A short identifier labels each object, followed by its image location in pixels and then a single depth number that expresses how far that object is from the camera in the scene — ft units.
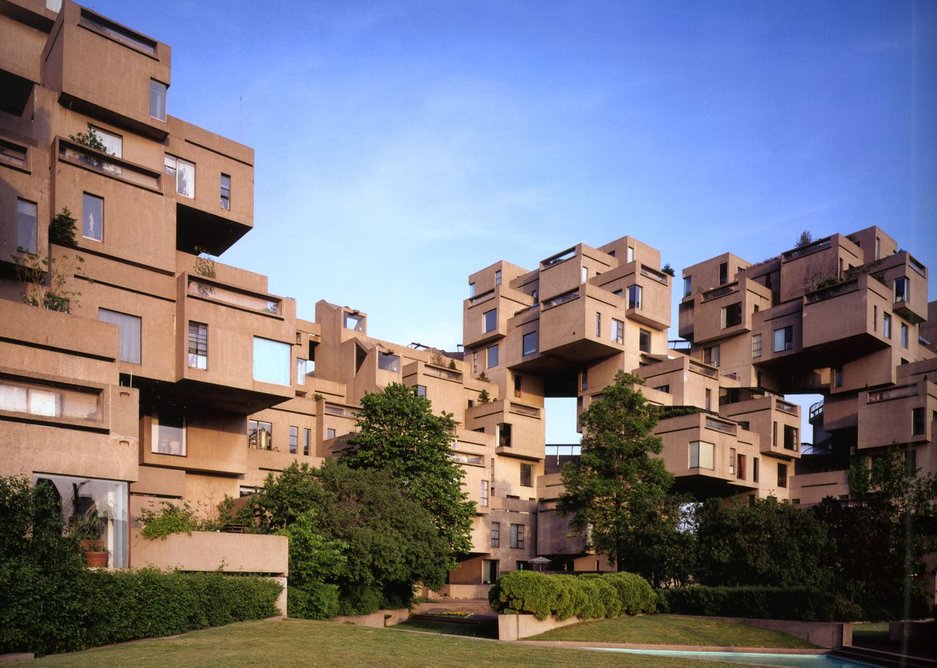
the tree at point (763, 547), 123.44
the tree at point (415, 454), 129.39
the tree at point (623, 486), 129.12
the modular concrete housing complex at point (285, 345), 87.20
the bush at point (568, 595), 95.96
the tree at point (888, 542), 119.75
